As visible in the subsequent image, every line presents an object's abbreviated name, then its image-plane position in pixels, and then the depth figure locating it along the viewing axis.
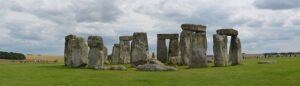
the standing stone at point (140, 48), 21.29
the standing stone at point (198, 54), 18.13
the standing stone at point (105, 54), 22.97
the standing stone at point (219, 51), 18.48
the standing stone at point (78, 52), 19.09
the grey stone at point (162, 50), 23.57
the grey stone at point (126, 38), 26.04
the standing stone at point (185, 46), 20.59
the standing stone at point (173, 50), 22.23
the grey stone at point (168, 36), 22.94
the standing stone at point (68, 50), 20.05
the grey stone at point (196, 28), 18.68
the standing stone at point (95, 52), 18.19
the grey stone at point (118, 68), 16.81
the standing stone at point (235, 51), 19.33
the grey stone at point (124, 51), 25.44
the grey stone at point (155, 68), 15.86
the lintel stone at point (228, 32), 19.07
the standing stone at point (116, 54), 25.93
